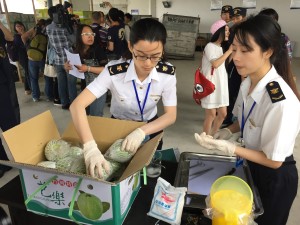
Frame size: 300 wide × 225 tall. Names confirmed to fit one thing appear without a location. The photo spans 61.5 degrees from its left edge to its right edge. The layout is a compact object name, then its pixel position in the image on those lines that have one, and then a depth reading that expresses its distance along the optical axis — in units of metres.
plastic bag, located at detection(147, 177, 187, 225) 0.72
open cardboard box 0.68
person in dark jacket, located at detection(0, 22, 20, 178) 1.77
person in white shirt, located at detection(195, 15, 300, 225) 0.82
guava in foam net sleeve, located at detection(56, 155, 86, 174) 0.84
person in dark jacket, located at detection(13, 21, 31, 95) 3.60
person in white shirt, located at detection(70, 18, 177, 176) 0.96
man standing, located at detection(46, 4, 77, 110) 2.79
